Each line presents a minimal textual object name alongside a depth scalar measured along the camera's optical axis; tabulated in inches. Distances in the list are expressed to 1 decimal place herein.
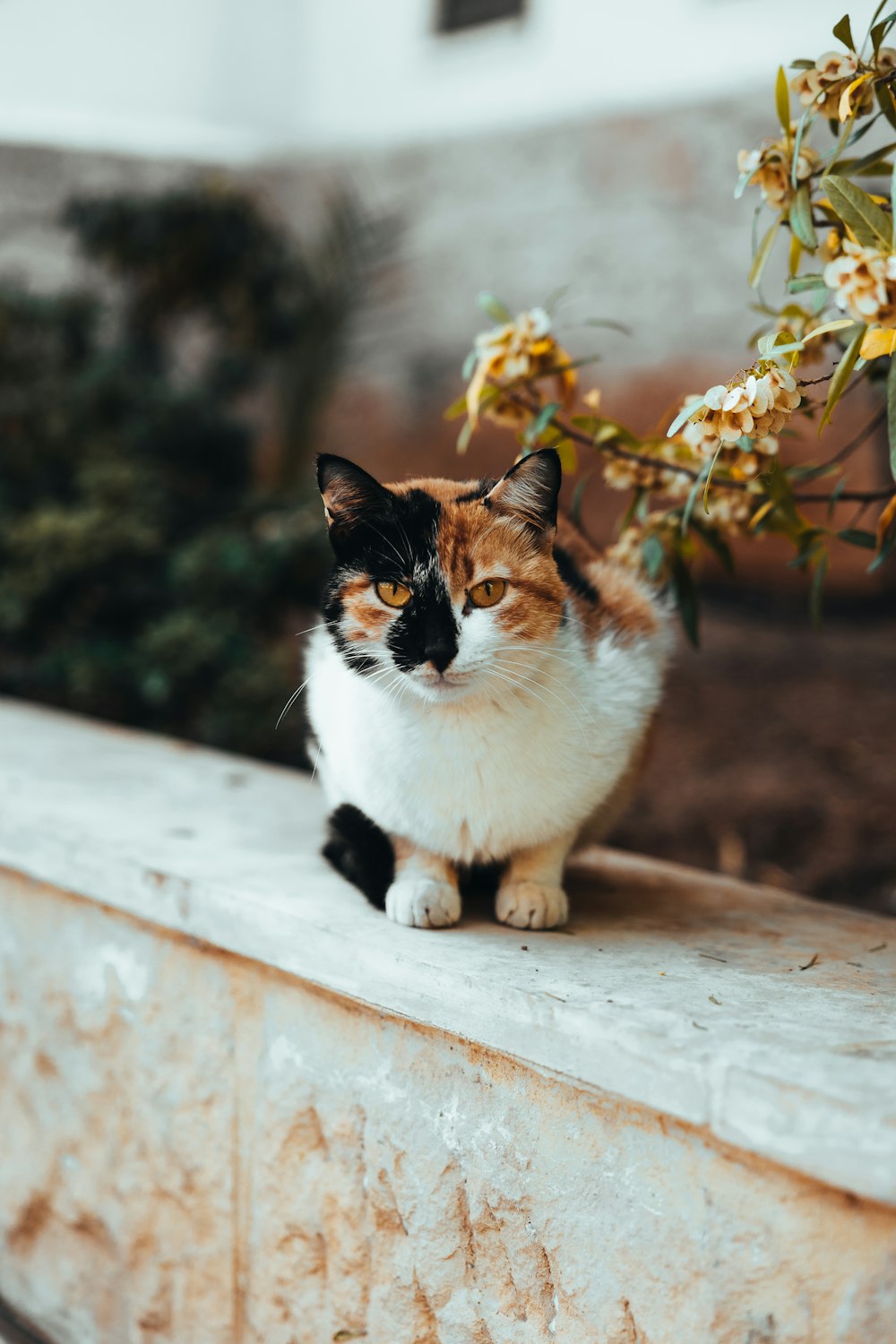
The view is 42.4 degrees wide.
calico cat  37.7
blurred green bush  90.7
